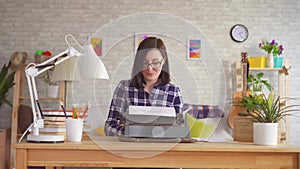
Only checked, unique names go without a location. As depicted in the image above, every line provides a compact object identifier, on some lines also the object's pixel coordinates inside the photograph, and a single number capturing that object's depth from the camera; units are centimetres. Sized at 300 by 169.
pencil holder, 179
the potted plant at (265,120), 179
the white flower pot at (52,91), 425
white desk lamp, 185
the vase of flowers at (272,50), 427
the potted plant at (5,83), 414
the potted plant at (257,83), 432
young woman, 190
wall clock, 457
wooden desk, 165
